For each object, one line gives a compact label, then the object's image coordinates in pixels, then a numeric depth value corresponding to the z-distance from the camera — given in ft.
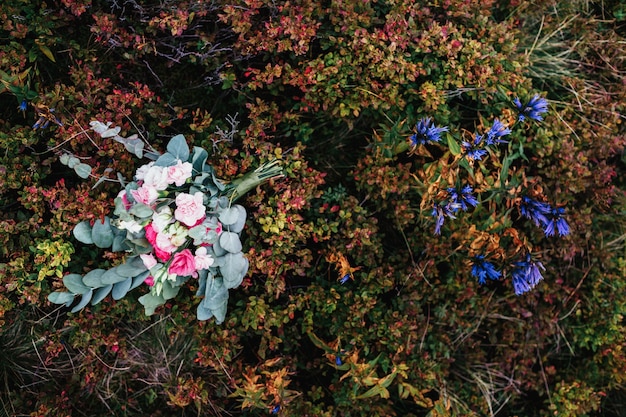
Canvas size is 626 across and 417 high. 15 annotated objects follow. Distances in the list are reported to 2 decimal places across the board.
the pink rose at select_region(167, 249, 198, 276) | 5.96
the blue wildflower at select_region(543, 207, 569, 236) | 8.11
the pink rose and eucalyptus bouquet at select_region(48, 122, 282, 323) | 5.93
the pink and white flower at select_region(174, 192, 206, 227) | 5.77
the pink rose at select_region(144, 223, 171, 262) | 6.11
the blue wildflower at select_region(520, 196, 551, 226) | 8.00
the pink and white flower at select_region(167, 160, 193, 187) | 5.93
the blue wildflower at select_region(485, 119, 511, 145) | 7.54
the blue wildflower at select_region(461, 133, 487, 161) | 7.62
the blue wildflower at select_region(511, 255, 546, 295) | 8.07
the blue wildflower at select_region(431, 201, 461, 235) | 7.45
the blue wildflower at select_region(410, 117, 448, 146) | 7.47
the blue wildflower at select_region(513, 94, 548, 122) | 7.86
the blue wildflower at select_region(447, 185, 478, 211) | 7.54
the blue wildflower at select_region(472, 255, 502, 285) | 8.08
